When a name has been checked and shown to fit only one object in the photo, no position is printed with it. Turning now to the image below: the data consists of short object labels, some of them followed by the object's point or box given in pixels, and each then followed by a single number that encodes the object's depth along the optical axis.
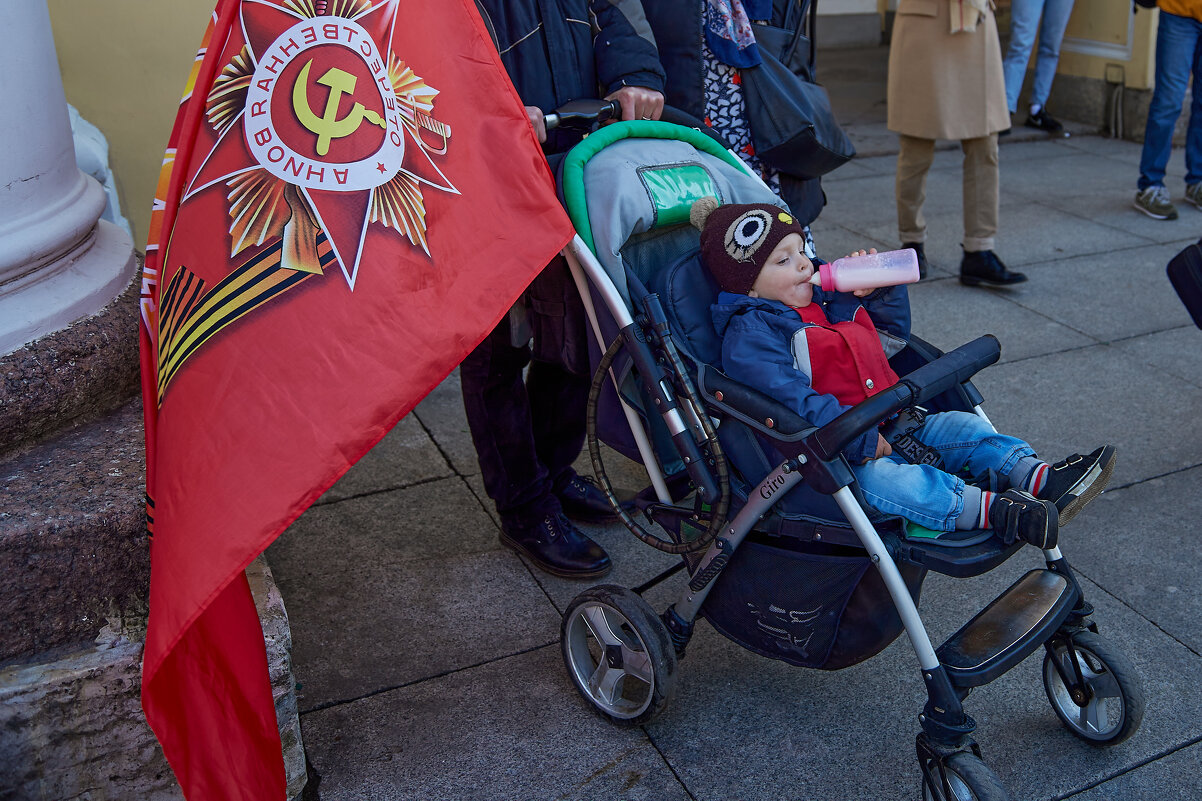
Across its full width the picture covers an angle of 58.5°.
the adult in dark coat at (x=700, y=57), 3.35
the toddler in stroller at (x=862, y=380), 2.39
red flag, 2.10
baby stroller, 2.32
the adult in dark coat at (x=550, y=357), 2.92
